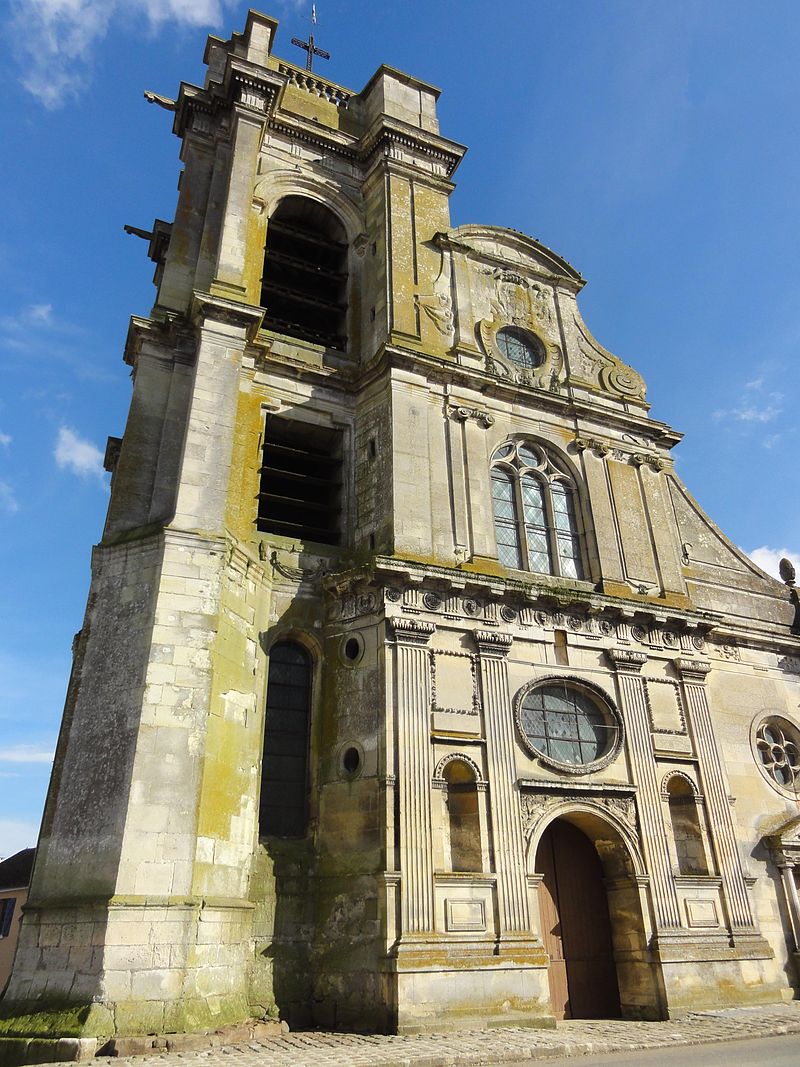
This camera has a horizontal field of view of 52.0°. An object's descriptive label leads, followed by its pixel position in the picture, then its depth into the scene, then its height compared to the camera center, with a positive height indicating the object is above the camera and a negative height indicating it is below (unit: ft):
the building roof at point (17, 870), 85.92 +10.09
